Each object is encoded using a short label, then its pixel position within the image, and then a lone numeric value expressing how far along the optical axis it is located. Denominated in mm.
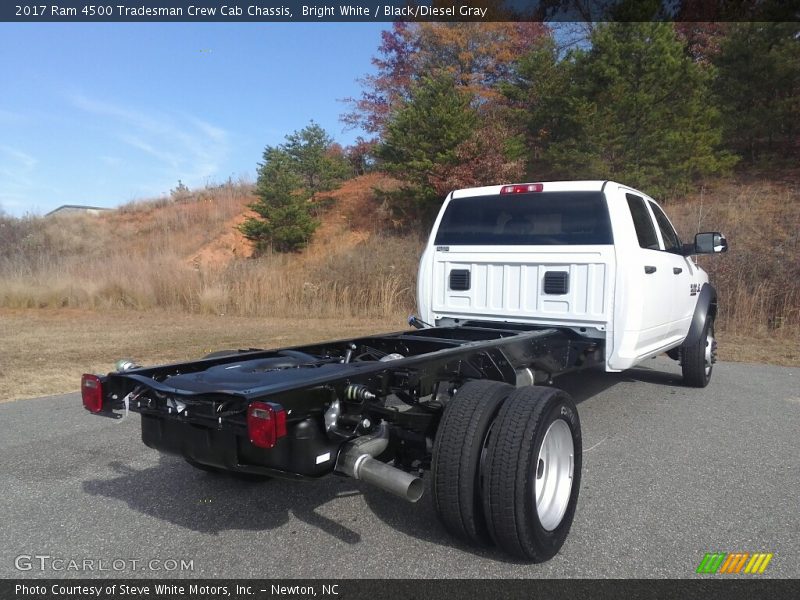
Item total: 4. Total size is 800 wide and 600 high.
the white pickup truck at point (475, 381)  3006
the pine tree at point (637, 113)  20234
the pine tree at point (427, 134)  22031
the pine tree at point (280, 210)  26219
